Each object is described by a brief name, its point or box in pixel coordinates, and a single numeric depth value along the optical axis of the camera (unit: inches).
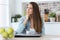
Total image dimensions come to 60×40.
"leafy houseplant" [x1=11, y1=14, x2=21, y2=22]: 146.6
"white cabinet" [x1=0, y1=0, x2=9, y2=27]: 136.1
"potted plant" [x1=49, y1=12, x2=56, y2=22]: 144.9
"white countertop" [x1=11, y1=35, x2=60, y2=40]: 60.0
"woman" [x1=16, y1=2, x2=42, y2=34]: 113.6
